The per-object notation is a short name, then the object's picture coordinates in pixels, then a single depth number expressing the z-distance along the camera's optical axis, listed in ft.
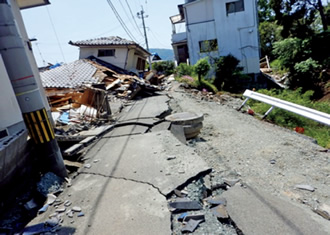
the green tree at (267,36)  79.11
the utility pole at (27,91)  9.73
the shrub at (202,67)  43.93
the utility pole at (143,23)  85.61
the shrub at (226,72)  53.72
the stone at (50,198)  9.46
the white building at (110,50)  54.49
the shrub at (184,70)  53.93
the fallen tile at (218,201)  8.11
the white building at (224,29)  57.00
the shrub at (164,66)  91.66
